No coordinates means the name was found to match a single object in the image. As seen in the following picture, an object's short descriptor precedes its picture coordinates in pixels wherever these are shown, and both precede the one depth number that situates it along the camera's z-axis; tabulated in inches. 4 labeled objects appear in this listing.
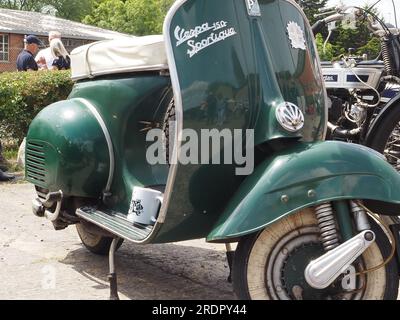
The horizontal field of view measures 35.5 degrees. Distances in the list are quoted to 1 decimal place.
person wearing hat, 388.2
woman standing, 378.1
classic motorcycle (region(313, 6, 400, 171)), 213.6
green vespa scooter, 102.0
